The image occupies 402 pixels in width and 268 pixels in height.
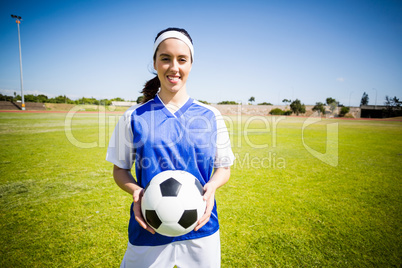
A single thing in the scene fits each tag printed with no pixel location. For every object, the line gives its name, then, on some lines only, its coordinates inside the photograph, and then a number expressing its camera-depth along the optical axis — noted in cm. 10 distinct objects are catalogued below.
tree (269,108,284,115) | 5925
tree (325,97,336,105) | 7518
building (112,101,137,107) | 6781
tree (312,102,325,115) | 5781
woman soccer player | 137
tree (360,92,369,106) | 8922
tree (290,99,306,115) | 5818
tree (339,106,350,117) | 5425
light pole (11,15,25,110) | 3494
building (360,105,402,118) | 4625
